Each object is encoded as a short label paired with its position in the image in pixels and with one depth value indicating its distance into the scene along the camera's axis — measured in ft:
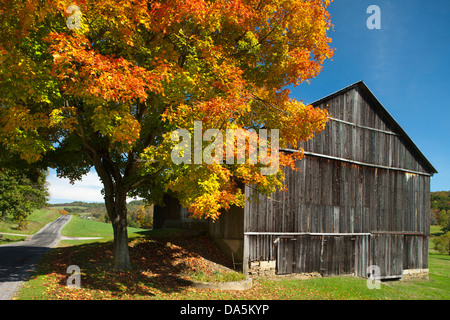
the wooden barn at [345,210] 54.24
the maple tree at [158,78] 27.89
